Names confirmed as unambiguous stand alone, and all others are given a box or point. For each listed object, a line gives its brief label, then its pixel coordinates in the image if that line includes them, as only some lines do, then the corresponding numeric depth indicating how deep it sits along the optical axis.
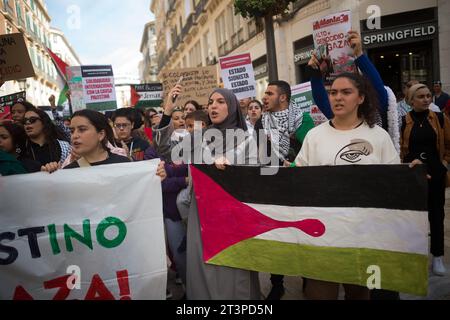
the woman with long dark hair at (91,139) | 2.64
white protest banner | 2.38
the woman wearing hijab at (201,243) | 2.65
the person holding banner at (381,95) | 2.84
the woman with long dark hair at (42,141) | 3.55
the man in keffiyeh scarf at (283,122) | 3.63
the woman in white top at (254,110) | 5.15
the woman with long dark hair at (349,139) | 2.37
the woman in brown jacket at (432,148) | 3.46
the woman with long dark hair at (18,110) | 4.73
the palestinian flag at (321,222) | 2.22
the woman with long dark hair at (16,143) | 3.25
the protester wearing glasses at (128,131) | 4.24
